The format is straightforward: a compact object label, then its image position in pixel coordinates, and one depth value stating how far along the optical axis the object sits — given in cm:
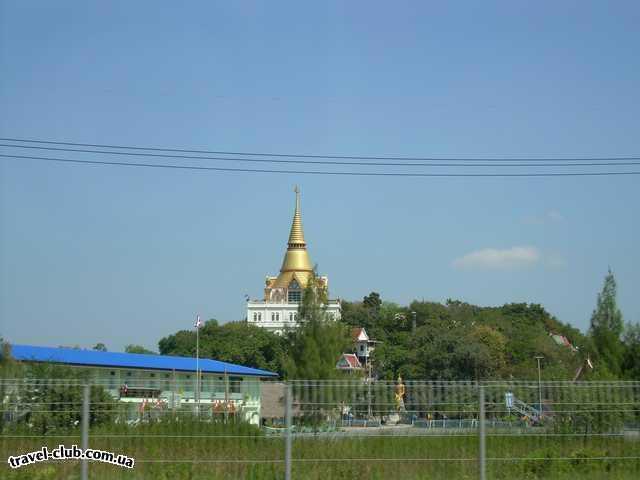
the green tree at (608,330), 3644
